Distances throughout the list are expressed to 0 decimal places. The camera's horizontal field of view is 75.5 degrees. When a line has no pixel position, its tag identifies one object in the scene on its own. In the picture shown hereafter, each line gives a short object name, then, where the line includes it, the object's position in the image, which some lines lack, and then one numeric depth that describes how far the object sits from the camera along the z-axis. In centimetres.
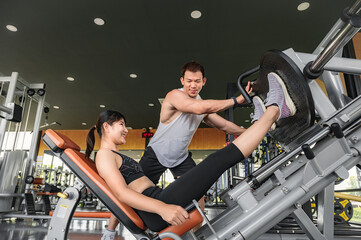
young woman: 93
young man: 144
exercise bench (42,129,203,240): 93
